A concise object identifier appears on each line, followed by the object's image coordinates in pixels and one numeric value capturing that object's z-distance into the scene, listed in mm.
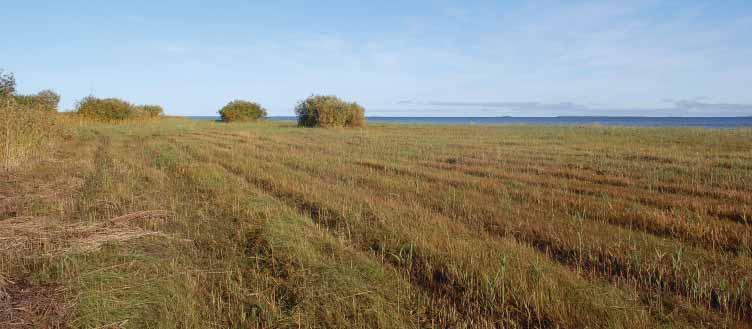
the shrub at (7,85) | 18259
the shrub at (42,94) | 16922
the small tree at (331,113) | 39031
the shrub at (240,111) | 51234
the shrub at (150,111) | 41684
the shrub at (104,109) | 37781
